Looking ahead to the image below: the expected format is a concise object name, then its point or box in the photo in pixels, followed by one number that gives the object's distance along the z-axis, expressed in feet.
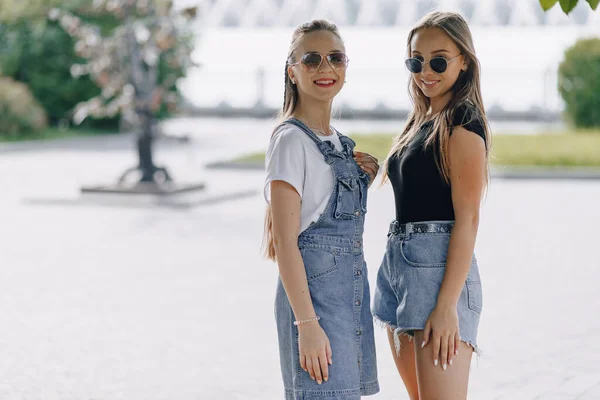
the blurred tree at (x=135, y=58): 44.65
